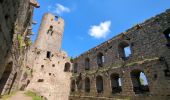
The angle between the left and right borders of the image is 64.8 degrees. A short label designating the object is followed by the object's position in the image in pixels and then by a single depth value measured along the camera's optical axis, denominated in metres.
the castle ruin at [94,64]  7.93
